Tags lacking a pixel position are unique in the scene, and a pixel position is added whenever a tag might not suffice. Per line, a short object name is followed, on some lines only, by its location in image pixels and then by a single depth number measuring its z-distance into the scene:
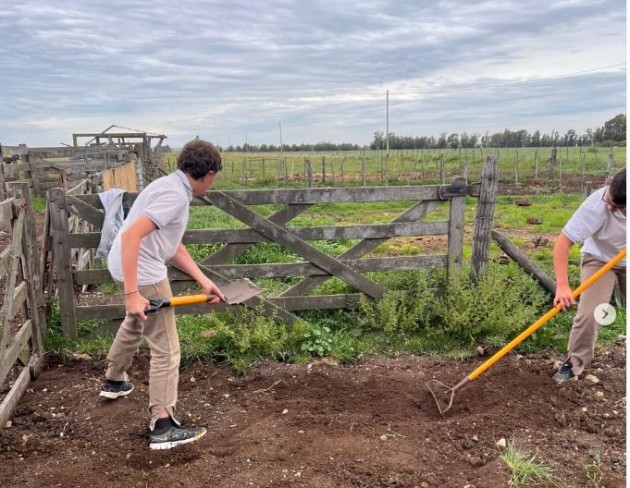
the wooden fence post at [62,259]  4.93
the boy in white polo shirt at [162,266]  3.28
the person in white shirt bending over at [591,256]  3.93
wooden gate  4.96
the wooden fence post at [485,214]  5.49
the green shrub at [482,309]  5.23
